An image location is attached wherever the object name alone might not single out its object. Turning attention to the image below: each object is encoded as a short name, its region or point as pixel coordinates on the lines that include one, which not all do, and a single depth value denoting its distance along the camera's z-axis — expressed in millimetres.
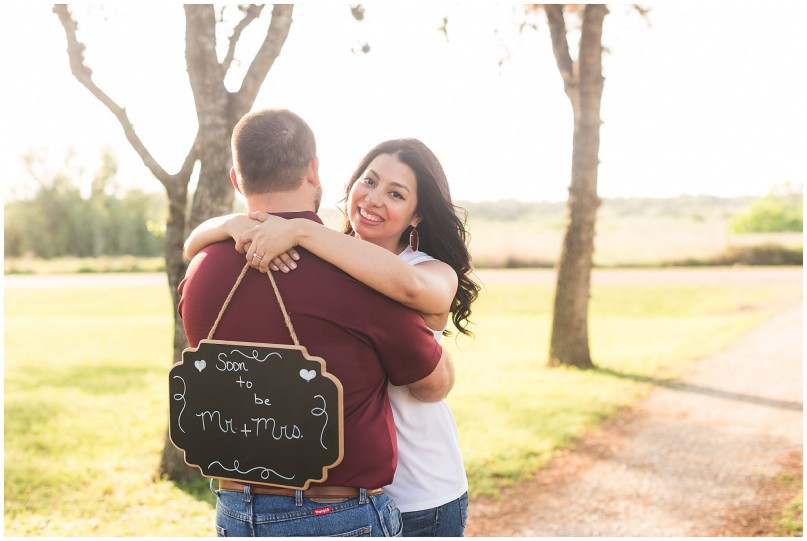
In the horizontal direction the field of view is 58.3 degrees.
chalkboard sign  1777
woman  1768
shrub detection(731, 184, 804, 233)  73812
